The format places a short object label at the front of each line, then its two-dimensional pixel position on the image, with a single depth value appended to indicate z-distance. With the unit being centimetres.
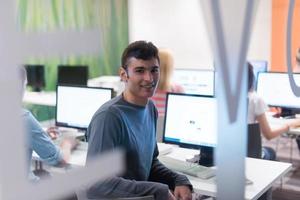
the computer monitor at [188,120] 206
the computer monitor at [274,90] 340
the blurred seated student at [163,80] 171
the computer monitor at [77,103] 260
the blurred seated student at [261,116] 276
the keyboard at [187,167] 187
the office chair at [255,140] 233
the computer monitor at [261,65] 413
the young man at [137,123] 136
